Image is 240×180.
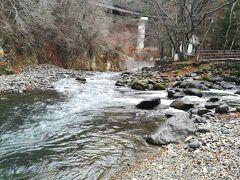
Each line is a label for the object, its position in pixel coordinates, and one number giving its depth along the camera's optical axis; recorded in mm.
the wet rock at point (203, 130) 5633
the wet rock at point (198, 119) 6466
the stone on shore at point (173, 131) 5360
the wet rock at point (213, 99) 8810
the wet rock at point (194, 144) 4861
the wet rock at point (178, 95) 10024
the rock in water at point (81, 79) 14236
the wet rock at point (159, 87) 12274
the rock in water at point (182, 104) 8055
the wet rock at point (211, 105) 7801
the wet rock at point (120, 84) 13423
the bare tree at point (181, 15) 17095
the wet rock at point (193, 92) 10341
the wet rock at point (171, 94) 10221
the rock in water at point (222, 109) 7183
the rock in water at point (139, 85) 12234
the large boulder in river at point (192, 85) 12144
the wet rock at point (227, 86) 12802
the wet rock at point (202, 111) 7248
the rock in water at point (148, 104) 8144
